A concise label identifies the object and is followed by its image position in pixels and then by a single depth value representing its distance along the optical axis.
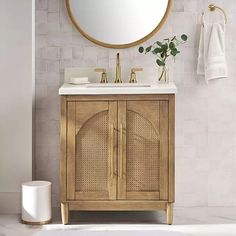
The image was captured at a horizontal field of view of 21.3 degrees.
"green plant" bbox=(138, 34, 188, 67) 4.78
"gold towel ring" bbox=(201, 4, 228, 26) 4.88
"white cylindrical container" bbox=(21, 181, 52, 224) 4.54
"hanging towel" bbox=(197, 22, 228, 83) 4.80
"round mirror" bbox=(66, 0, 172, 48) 4.85
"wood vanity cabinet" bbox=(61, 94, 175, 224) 4.43
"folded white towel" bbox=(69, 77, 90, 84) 4.77
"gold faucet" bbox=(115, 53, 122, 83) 4.86
